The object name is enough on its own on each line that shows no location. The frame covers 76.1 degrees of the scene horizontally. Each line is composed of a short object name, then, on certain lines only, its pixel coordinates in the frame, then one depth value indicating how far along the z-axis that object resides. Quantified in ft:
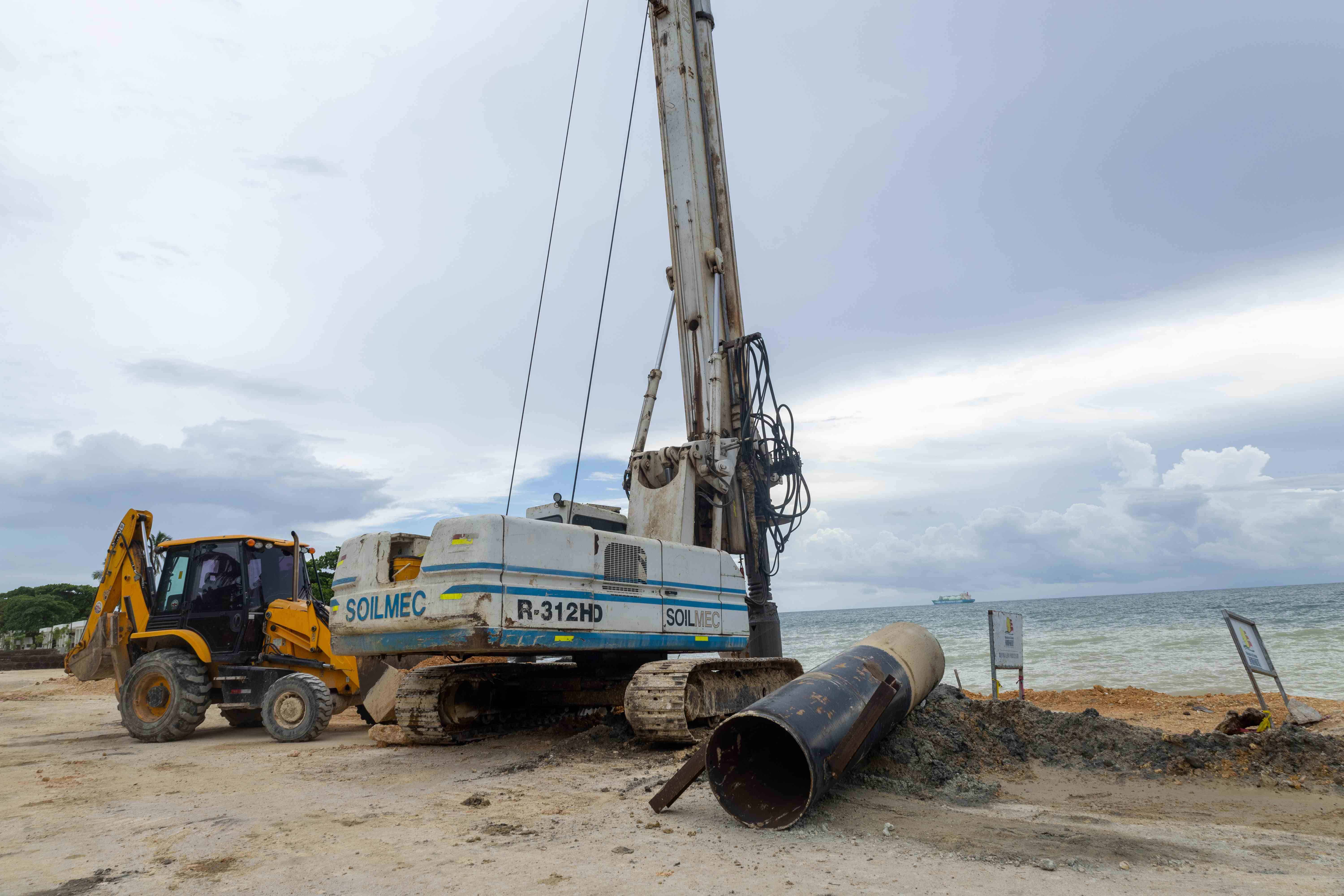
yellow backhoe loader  35.01
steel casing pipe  17.12
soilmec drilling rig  24.18
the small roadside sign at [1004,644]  36.35
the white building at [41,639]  132.57
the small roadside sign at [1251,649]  30.09
